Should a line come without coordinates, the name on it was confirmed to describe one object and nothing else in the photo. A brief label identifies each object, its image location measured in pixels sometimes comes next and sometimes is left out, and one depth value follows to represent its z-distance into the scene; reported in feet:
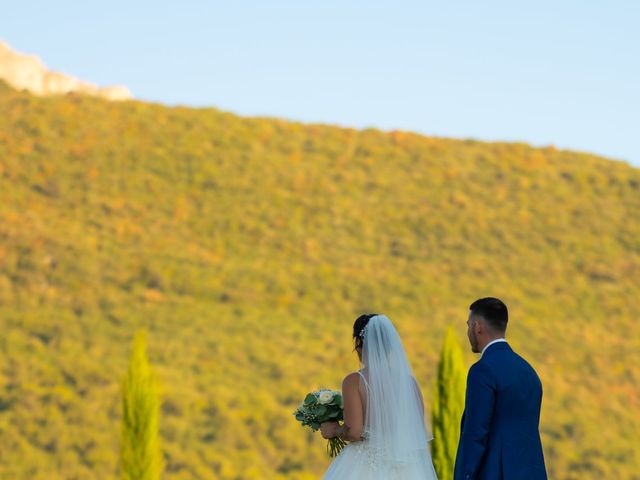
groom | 33.33
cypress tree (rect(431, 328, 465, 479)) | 104.16
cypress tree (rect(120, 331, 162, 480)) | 105.56
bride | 37.13
